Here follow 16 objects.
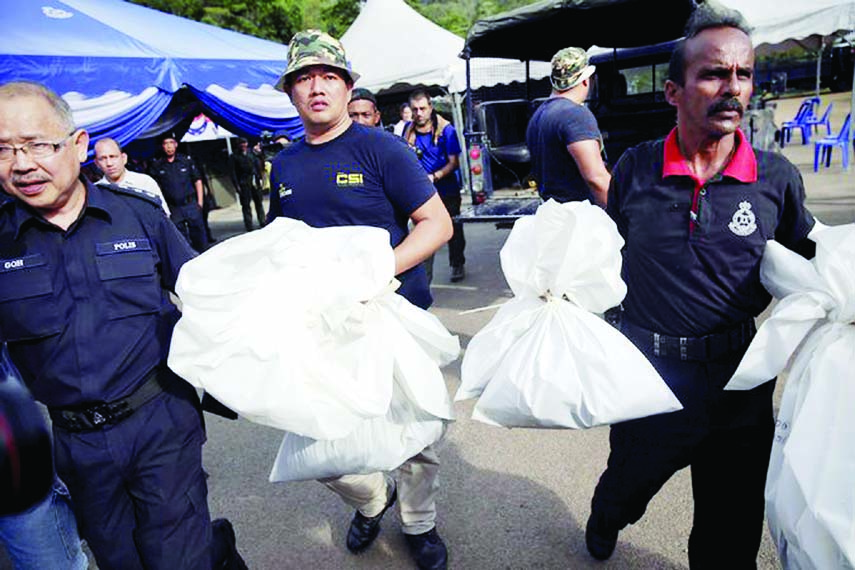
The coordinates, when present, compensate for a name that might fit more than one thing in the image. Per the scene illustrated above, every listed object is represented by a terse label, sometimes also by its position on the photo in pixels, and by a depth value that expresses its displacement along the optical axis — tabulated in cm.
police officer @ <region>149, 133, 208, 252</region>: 785
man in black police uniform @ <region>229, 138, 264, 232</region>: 1142
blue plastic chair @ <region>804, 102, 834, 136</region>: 1437
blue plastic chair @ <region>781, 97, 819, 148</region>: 1461
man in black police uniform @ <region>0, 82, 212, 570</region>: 167
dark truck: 575
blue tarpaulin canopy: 661
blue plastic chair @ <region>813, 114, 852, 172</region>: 1078
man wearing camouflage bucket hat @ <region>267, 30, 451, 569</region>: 211
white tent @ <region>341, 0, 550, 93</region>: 1154
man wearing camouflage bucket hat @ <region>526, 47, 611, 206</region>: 336
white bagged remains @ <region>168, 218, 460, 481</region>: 149
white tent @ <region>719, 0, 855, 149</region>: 790
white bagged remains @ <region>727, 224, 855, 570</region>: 130
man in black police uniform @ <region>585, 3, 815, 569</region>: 165
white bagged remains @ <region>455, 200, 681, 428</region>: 154
